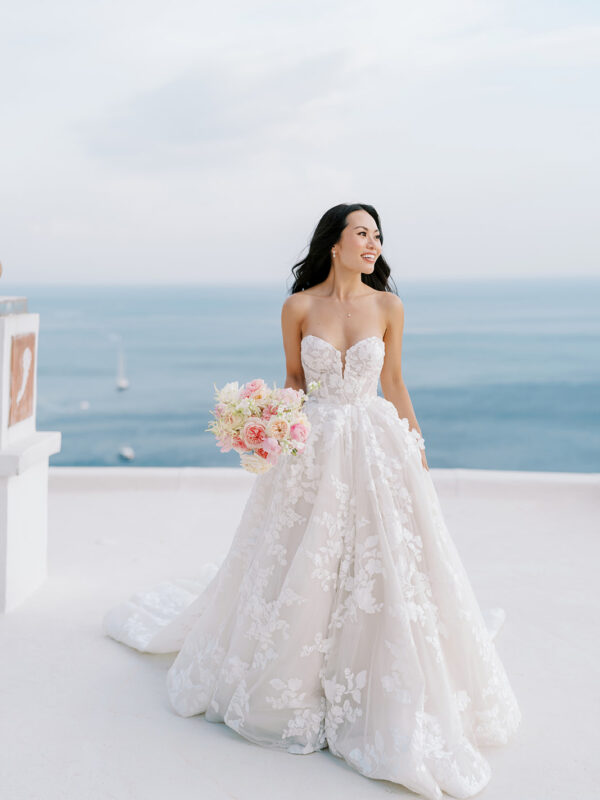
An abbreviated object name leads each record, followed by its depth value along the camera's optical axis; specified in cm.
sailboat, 4955
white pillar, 457
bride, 295
